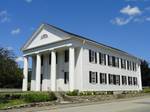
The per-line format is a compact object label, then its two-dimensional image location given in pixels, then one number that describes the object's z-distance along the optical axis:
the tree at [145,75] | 72.25
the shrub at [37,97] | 24.80
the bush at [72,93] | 29.56
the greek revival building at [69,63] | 34.44
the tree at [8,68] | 24.14
